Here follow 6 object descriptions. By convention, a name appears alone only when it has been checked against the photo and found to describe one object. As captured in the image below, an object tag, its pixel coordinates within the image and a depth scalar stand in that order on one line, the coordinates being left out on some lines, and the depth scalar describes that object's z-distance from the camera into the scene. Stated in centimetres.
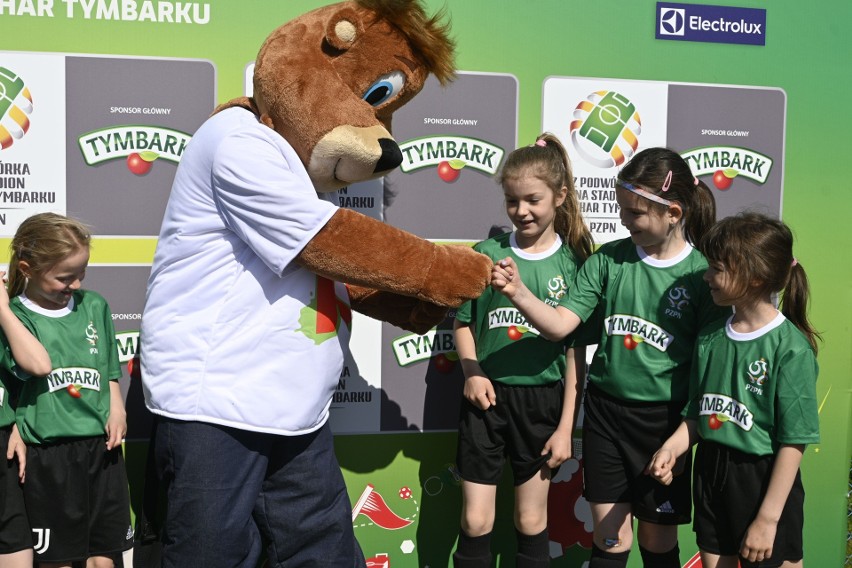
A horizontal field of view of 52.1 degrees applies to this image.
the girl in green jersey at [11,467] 255
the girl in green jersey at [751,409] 239
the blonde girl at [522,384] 291
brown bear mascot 205
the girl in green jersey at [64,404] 263
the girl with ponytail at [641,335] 273
